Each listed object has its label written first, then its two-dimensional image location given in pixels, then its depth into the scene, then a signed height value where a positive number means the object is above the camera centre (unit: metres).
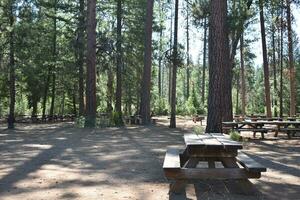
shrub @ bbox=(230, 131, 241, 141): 8.30 -0.74
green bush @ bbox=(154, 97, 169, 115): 30.74 +0.62
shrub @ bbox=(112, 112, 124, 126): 14.40 -0.40
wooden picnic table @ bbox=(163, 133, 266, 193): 3.63 -0.75
